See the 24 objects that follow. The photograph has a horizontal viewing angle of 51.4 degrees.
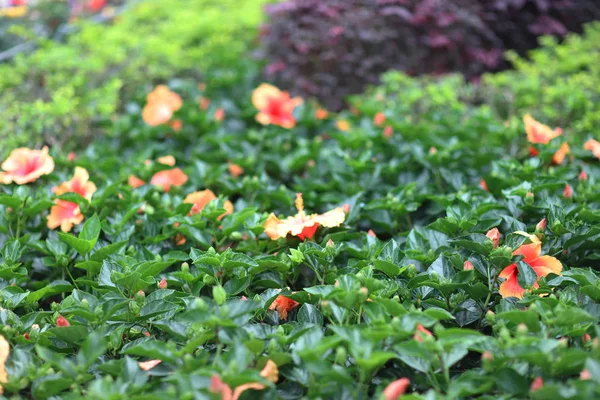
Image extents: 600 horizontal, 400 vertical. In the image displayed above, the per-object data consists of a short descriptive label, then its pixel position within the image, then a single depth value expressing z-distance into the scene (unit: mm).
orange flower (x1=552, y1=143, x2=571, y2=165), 2326
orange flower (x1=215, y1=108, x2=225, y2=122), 3205
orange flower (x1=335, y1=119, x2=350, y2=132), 3107
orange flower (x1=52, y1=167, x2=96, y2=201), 2105
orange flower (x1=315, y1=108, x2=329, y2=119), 3219
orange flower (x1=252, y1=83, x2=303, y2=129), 3031
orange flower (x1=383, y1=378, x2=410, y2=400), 1203
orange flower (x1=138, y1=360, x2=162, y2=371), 1347
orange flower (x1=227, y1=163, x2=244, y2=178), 2584
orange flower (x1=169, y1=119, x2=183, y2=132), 3055
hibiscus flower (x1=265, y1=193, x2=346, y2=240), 1793
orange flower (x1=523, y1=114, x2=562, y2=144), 2414
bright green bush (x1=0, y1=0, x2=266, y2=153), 2871
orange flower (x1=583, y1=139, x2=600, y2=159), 2273
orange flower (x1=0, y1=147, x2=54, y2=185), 2156
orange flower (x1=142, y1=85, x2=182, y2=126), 3035
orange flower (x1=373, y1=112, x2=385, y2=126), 2978
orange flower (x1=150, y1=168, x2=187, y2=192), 2400
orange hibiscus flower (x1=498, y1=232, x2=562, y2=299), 1615
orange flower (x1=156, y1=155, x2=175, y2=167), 2570
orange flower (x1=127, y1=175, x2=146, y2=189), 2404
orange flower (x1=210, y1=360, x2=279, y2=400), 1177
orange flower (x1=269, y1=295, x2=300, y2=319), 1639
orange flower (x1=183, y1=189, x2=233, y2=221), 2131
